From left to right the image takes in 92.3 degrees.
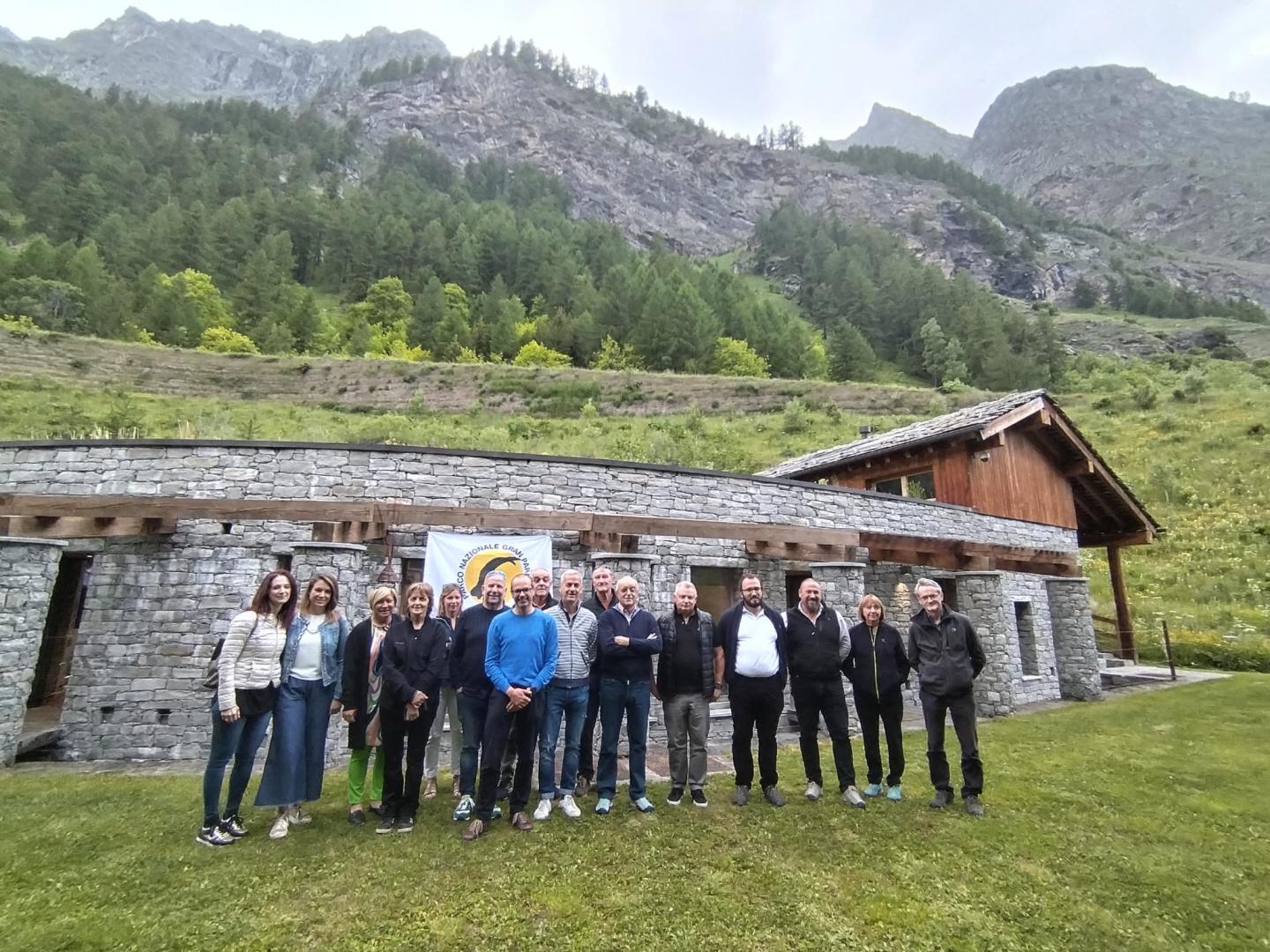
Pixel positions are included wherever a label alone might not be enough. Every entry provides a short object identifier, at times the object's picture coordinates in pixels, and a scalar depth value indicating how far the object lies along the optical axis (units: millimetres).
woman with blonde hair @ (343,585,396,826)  4336
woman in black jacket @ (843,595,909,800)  5059
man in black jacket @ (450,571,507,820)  4359
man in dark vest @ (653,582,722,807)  4754
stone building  7203
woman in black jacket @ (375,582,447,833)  4160
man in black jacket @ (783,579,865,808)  4934
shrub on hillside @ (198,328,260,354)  37844
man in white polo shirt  4797
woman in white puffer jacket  3967
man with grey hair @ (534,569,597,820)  4555
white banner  7781
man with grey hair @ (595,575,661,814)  4621
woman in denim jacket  4184
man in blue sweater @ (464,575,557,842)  4242
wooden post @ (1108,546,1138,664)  15359
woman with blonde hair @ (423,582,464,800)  5227
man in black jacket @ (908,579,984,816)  4867
